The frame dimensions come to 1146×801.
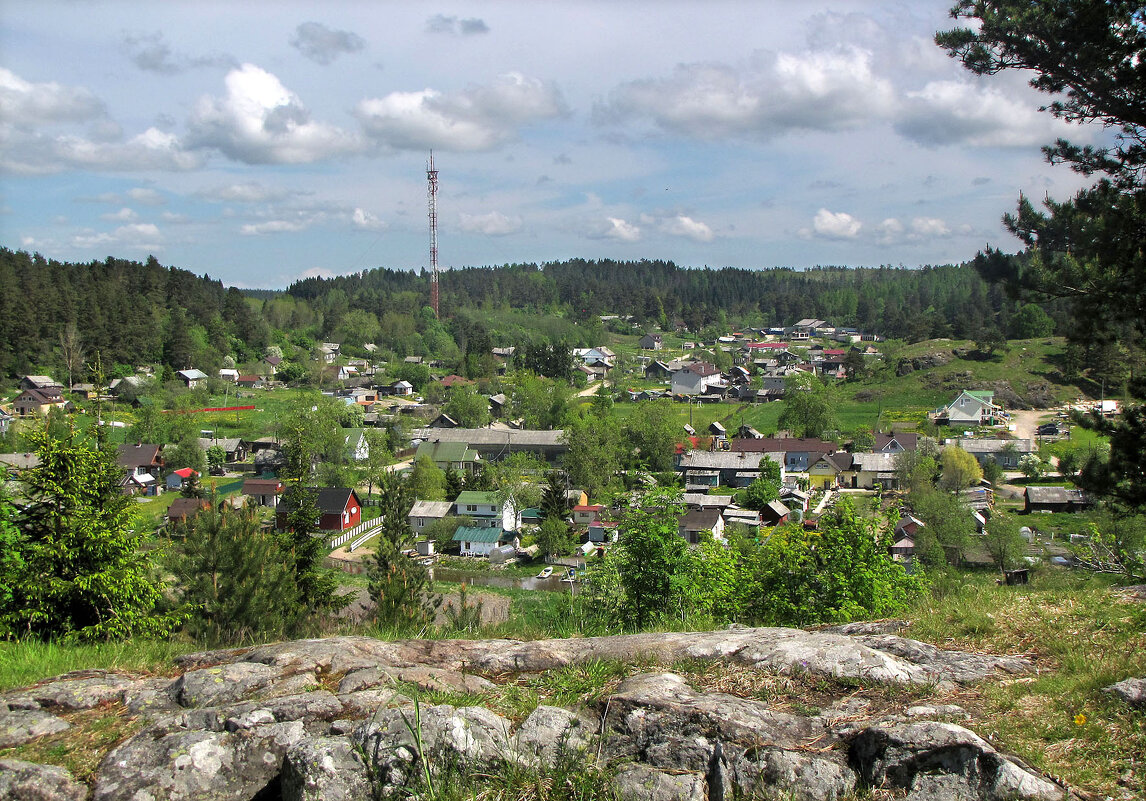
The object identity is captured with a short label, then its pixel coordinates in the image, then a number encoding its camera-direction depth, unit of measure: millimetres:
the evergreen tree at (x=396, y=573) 10798
